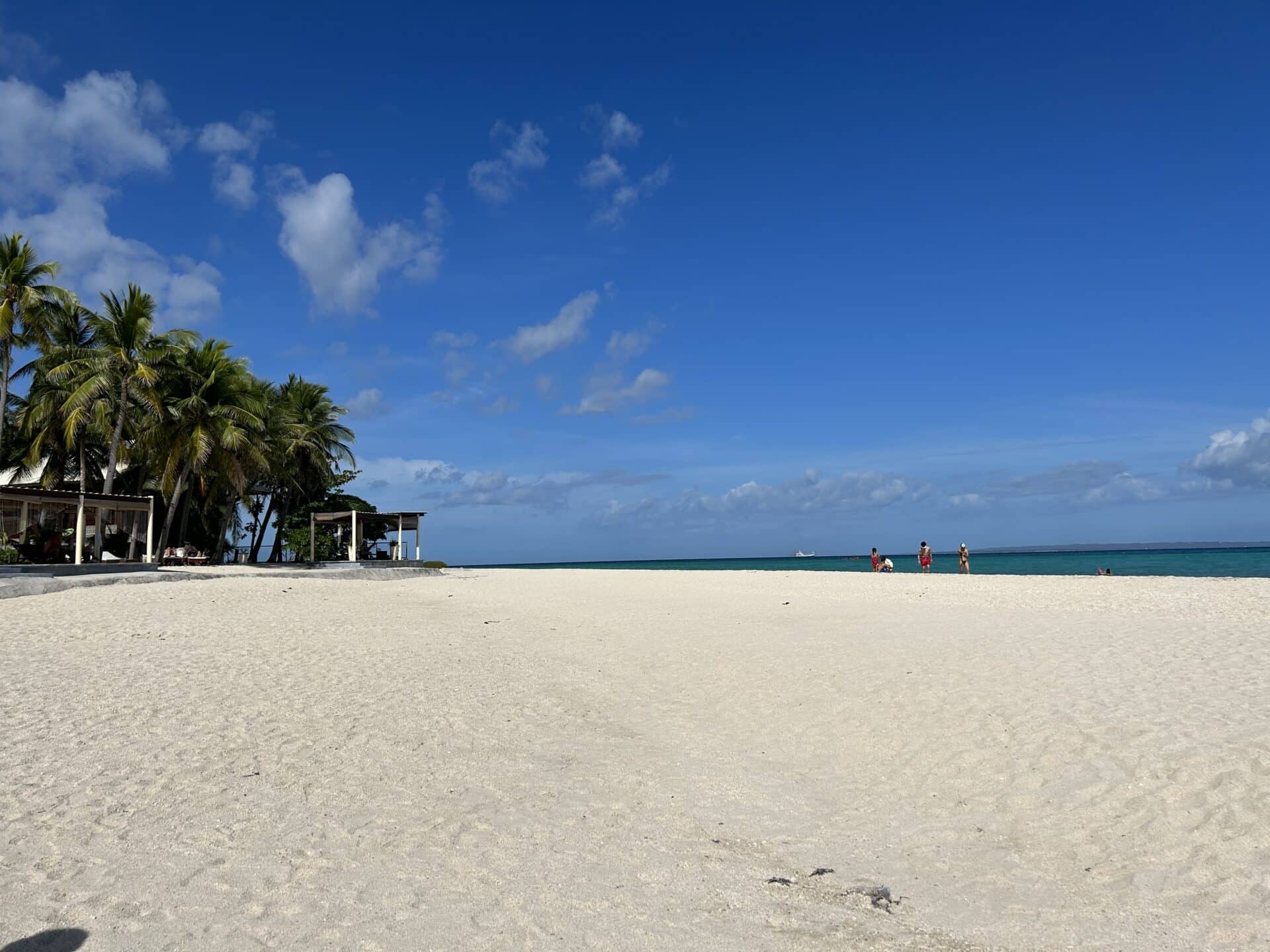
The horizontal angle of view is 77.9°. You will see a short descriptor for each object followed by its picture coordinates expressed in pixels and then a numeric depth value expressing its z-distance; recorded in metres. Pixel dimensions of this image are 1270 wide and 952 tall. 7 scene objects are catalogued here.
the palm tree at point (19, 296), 22.23
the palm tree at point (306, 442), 37.34
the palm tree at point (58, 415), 25.25
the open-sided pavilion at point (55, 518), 20.56
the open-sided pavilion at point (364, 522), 35.09
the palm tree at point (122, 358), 25.30
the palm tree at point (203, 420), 28.42
